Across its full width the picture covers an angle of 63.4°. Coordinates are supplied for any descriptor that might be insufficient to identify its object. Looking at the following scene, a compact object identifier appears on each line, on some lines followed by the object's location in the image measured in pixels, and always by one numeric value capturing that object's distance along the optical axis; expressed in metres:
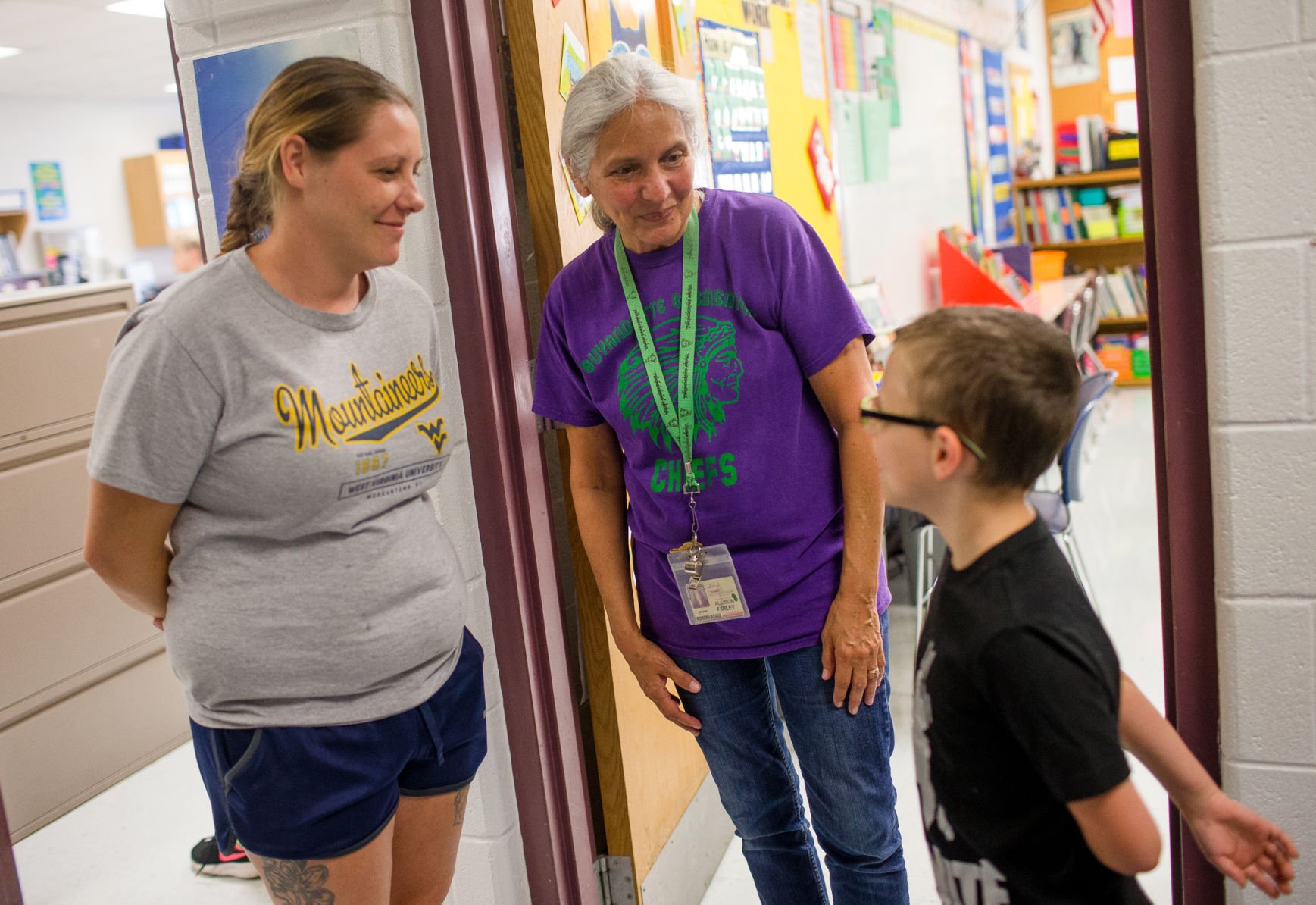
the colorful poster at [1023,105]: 7.68
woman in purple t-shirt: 1.43
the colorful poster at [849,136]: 4.04
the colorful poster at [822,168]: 3.68
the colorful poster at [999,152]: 6.96
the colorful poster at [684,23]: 2.59
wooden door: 1.82
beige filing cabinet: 3.13
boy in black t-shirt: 0.94
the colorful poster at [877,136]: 4.38
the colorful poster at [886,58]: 4.51
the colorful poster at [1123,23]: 8.52
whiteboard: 4.30
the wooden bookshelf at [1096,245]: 7.54
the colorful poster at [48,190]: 9.80
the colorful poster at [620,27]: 2.09
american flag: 5.64
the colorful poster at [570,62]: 1.92
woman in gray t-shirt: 1.17
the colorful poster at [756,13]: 3.12
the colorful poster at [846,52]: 4.05
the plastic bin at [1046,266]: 6.86
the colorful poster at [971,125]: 6.21
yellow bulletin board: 3.31
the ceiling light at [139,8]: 6.48
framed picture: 8.69
